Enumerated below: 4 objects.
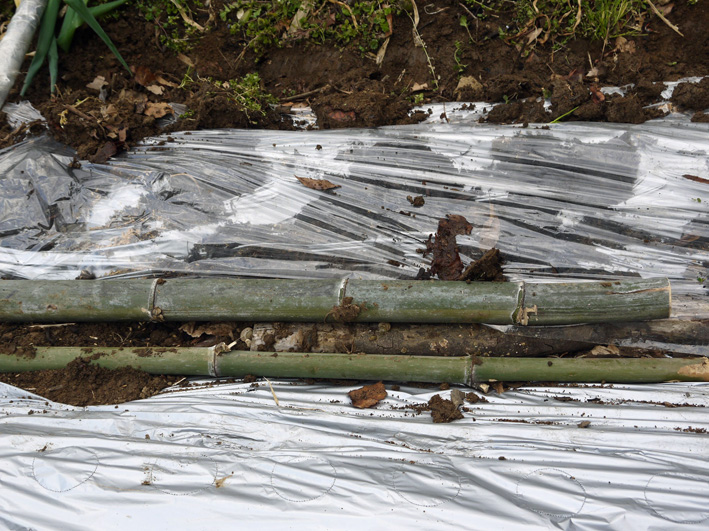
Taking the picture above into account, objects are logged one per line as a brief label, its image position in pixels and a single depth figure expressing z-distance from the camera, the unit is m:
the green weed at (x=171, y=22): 2.57
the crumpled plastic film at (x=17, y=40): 2.37
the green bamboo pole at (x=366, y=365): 1.72
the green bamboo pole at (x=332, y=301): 1.72
